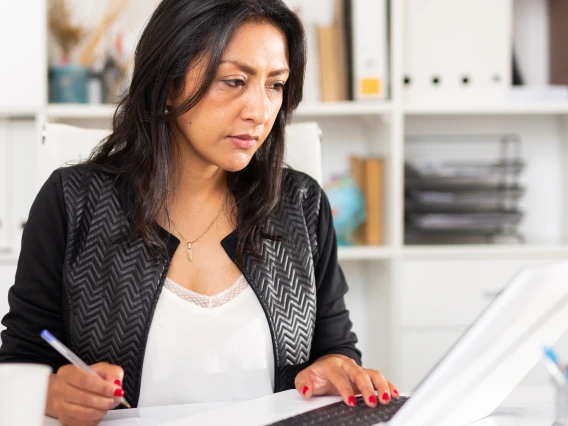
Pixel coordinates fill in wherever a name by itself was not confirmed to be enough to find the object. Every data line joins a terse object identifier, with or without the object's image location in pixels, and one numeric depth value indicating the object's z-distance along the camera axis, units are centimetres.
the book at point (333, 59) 213
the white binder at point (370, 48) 208
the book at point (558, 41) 234
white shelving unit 211
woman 124
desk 93
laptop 72
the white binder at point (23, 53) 203
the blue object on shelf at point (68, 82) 212
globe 220
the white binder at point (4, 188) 214
